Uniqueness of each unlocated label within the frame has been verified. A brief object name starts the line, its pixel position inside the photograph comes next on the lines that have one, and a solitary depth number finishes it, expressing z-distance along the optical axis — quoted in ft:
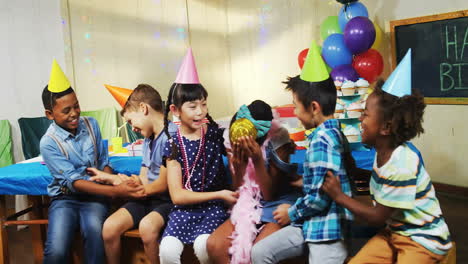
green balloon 13.09
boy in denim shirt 6.93
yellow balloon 13.16
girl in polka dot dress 6.18
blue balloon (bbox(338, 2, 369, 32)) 12.19
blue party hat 5.00
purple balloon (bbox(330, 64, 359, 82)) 11.55
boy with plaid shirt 5.28
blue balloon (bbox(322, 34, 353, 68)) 11.94
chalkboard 12.61
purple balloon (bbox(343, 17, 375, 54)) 11.37
